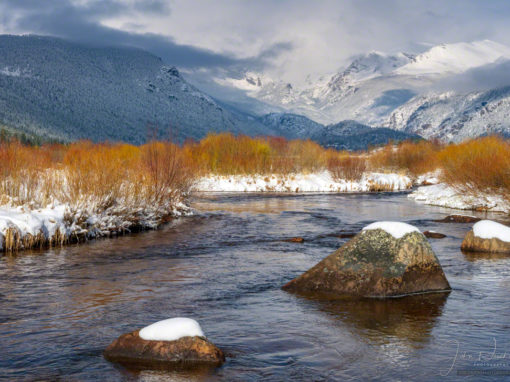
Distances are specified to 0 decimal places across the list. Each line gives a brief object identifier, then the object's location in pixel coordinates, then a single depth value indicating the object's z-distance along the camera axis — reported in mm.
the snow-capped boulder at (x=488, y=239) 17188
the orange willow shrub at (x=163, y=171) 24788
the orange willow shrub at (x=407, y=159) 69000
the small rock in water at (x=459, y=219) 25862
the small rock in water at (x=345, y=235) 20906
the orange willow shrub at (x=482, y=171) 30700
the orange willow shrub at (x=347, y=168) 54875
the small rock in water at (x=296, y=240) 19805
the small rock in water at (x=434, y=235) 20438
